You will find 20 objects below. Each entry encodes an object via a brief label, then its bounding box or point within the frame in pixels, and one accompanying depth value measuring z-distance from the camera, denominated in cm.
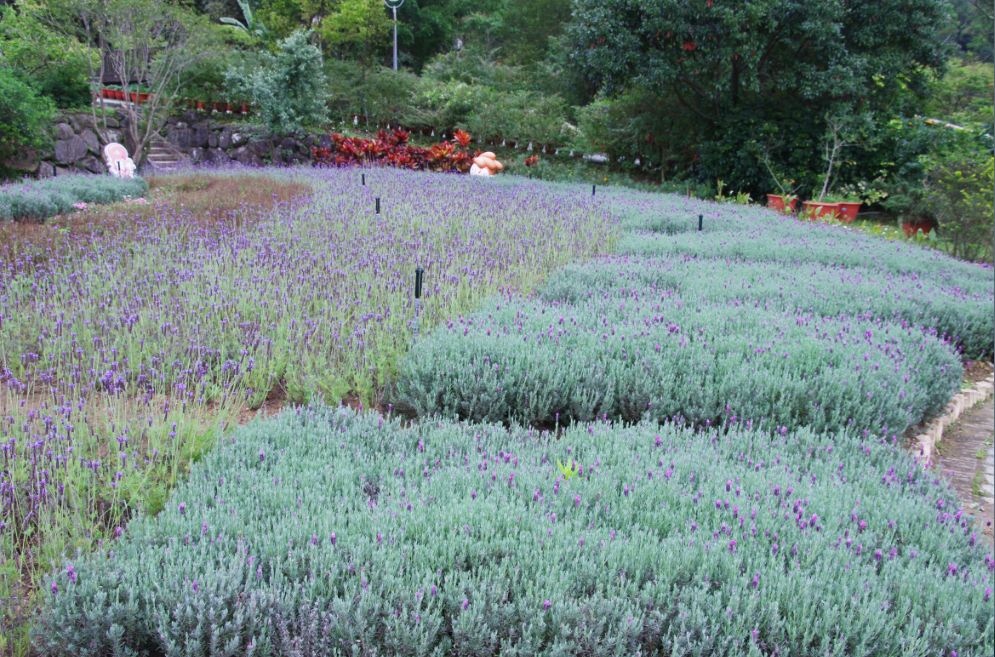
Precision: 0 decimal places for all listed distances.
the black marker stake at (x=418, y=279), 485
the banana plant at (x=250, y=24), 2372
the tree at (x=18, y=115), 1307
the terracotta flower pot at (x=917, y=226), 1323
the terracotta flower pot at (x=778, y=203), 1434
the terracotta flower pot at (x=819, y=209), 1353
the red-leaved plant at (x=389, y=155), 1788
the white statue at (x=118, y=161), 1324
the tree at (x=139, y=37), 1464
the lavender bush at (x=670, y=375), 411
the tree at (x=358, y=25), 2281
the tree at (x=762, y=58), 1440
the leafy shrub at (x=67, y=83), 1575
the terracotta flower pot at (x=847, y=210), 1455
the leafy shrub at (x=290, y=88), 1720
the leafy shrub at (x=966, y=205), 1012
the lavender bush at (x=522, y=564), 219
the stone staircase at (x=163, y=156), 1750
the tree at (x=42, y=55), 1485
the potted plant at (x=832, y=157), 1391
